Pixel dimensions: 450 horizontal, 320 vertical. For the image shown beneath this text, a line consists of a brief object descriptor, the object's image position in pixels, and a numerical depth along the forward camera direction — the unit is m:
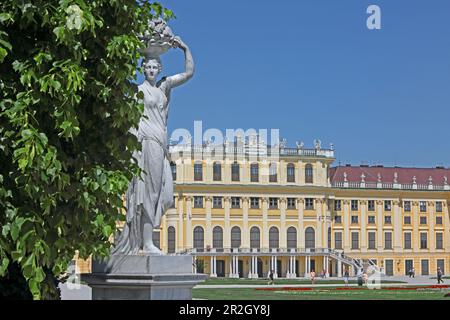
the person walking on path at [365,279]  51.49
